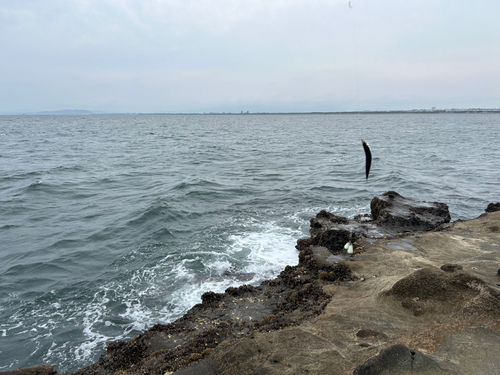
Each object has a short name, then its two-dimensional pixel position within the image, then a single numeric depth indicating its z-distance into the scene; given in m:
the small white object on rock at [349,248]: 11.13
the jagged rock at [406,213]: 13.91
